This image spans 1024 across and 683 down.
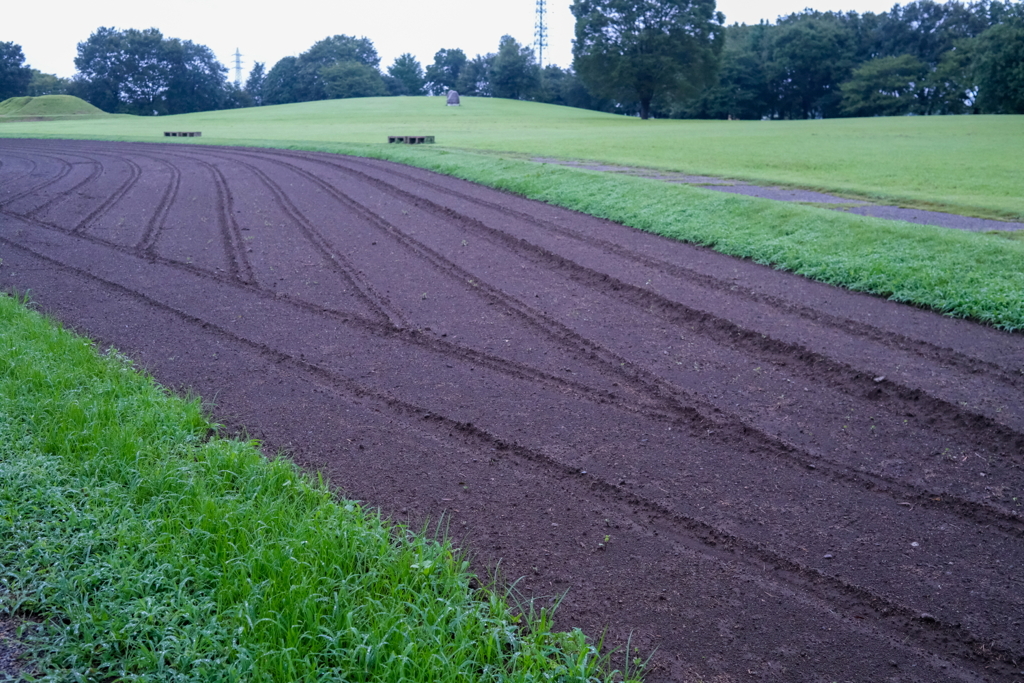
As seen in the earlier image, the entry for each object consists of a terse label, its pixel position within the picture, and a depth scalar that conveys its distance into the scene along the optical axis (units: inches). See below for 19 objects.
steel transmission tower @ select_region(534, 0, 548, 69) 4672.0
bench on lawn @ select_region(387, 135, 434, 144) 1180.8
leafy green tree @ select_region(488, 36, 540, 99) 3774.6
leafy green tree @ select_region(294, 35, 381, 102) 3912.4
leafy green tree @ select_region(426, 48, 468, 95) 4537.4
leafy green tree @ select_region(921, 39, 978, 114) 2477.9
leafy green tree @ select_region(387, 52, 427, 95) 4574.3
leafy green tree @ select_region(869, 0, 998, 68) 2972.4
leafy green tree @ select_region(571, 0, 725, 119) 2518.5
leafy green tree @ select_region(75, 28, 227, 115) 3518.7
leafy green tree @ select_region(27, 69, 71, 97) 3528.5
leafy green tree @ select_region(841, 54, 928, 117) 2551.7
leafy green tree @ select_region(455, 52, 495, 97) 4207.7
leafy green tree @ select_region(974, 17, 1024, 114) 2082.8
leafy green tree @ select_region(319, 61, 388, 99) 3789.4
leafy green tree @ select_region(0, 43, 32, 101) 3277.6
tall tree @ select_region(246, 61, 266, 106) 4310.3
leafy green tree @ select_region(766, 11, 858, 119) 2837.1
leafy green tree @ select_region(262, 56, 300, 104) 3949.3
